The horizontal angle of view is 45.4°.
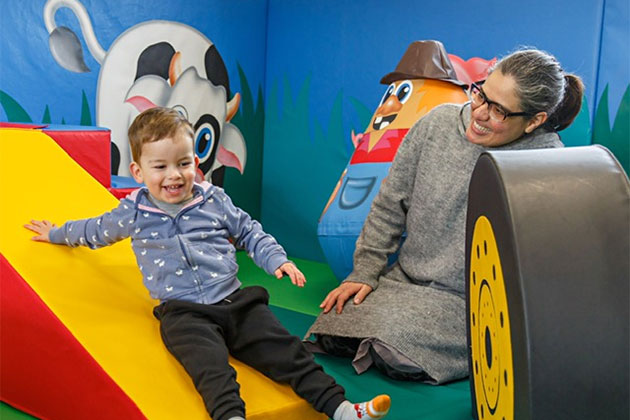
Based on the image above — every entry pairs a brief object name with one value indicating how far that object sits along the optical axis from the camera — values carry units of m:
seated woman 2.12
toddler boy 1.73
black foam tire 1.26
